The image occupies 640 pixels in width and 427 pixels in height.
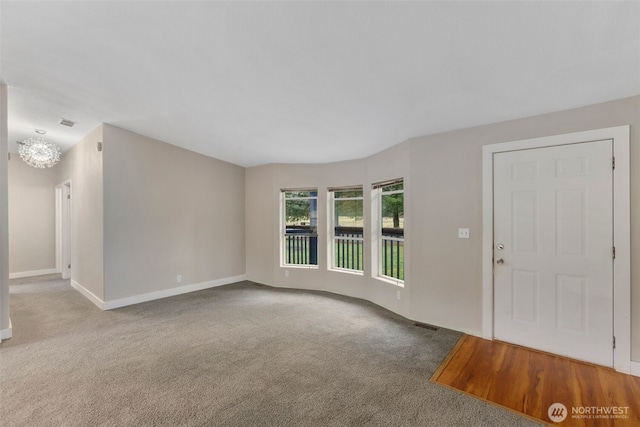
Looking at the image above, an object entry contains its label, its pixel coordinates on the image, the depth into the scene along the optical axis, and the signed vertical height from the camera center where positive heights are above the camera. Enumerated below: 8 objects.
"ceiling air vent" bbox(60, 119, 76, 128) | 4.08 +1.37
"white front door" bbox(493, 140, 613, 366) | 2.49 -0.38
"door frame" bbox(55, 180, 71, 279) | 5.76 -0.33
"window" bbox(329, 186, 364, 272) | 4.71 -0.28
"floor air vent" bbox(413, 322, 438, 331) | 3.26 -1.38
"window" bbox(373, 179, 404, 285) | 3.99 -0.26
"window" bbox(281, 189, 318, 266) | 5.18 -0.28
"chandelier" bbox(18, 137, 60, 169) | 3.98 +0.90
